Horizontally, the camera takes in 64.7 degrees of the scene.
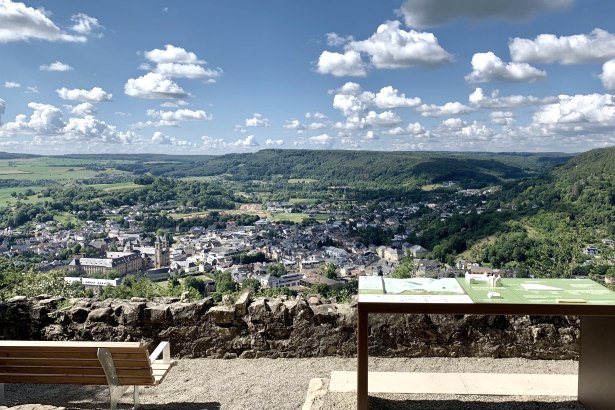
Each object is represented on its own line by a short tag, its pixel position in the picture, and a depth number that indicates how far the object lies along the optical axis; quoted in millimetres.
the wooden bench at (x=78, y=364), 3896
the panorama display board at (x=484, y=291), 3582
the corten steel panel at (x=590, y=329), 3479
